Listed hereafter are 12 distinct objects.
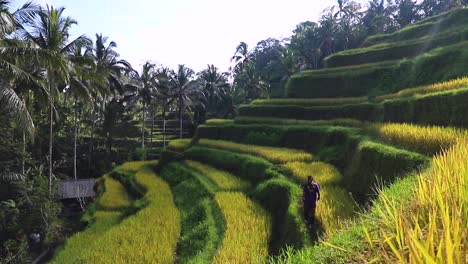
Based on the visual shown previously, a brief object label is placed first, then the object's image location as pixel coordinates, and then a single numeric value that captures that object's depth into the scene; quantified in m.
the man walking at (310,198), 9.65
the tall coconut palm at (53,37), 19.78
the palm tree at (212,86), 47.69
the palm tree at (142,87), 37.78
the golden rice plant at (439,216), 2.06
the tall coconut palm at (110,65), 33.97
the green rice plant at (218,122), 27.95
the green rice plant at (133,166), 27.61
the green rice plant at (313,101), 21.97
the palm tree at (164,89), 39.46
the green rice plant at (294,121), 18.58
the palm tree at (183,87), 40.28
